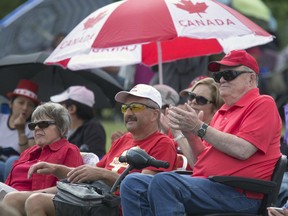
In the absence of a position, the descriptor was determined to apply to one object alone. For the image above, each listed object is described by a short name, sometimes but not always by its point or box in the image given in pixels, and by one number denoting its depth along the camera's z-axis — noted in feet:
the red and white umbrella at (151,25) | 57.93
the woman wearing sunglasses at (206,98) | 54.19
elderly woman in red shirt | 53.72
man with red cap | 45.34
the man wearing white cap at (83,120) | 65.98
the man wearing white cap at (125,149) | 49.01
